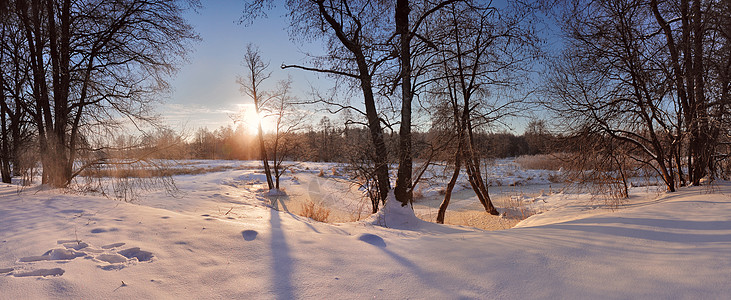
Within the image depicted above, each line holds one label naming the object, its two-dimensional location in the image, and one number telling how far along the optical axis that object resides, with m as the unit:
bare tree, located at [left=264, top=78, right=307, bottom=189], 16.38
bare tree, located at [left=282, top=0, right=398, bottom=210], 6.70
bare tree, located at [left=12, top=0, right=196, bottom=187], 6.46
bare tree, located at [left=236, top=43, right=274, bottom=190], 16.88
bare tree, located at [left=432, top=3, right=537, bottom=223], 7.61
